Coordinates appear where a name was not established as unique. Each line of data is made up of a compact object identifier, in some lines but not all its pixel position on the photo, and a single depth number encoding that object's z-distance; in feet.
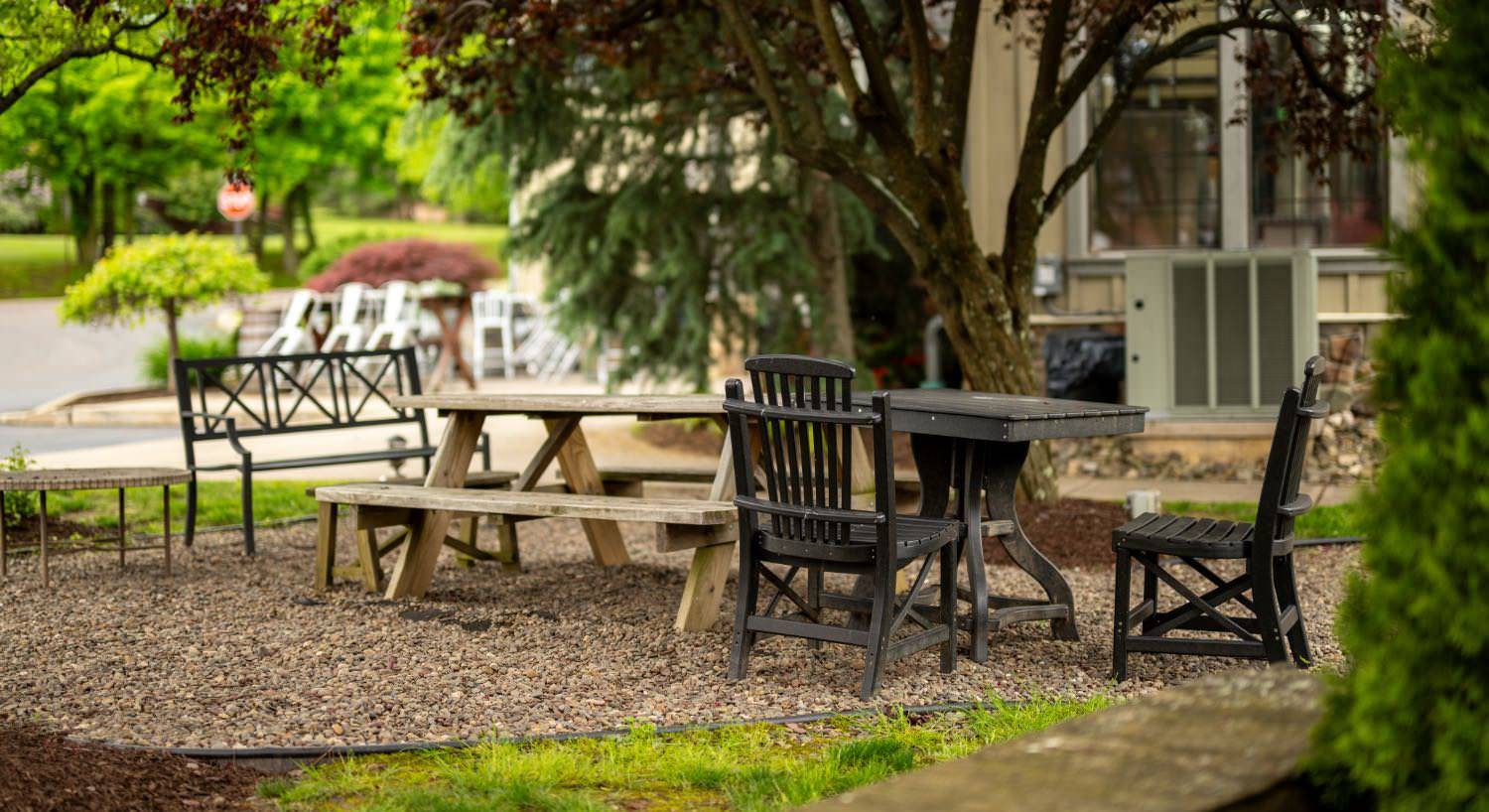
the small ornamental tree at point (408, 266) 76.07
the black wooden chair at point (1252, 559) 16.51
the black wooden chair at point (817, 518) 15.94
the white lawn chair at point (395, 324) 60.85
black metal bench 26.16
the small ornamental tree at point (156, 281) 55.31
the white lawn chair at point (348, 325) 61.87
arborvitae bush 7.21
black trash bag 38.63
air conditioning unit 35.73
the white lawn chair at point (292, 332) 63.36
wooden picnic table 19.88
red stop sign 87.17
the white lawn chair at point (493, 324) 69.41
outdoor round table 22.58
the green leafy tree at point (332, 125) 127.13
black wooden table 17.30
